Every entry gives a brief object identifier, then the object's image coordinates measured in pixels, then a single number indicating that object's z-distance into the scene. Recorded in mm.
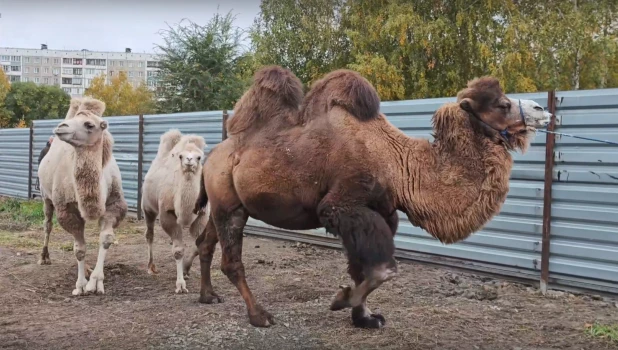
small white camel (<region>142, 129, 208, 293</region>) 7527
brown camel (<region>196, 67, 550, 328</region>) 4688
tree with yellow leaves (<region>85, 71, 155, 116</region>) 52406
